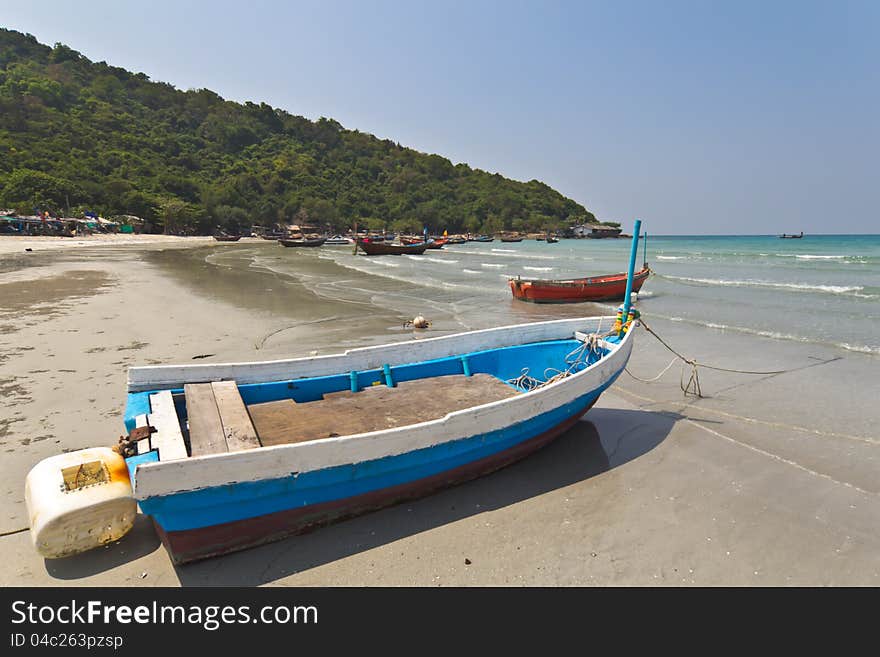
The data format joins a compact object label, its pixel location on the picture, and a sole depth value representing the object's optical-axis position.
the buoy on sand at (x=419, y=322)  13.59
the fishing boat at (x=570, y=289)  20.05
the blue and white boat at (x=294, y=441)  3.62
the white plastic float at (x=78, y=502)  3.57
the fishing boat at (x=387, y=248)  52.31
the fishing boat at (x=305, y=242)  64.50
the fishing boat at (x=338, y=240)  88.03
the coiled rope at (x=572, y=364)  7.16
